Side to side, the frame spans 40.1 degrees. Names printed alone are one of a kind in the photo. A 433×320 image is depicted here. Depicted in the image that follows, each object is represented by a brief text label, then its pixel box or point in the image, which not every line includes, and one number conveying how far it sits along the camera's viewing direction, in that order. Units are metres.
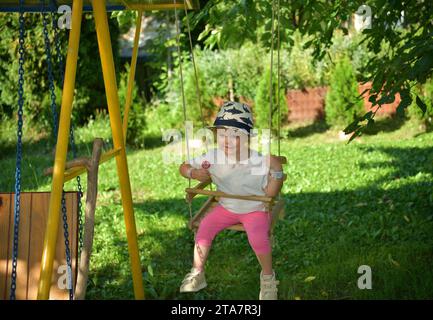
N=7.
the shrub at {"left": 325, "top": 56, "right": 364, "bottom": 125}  11.59
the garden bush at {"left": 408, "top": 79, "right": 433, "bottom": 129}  10.76
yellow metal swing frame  2.46
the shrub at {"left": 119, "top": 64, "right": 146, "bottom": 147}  11.34
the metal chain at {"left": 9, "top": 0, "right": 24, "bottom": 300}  2.91
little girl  3.19
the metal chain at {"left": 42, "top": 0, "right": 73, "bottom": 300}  3.14
